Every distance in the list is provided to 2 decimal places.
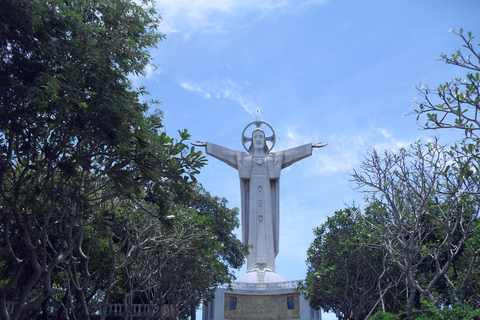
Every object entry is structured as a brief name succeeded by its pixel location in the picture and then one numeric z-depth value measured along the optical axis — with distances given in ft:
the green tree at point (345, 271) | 69.41
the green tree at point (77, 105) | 30.60
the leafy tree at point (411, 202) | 44.21
